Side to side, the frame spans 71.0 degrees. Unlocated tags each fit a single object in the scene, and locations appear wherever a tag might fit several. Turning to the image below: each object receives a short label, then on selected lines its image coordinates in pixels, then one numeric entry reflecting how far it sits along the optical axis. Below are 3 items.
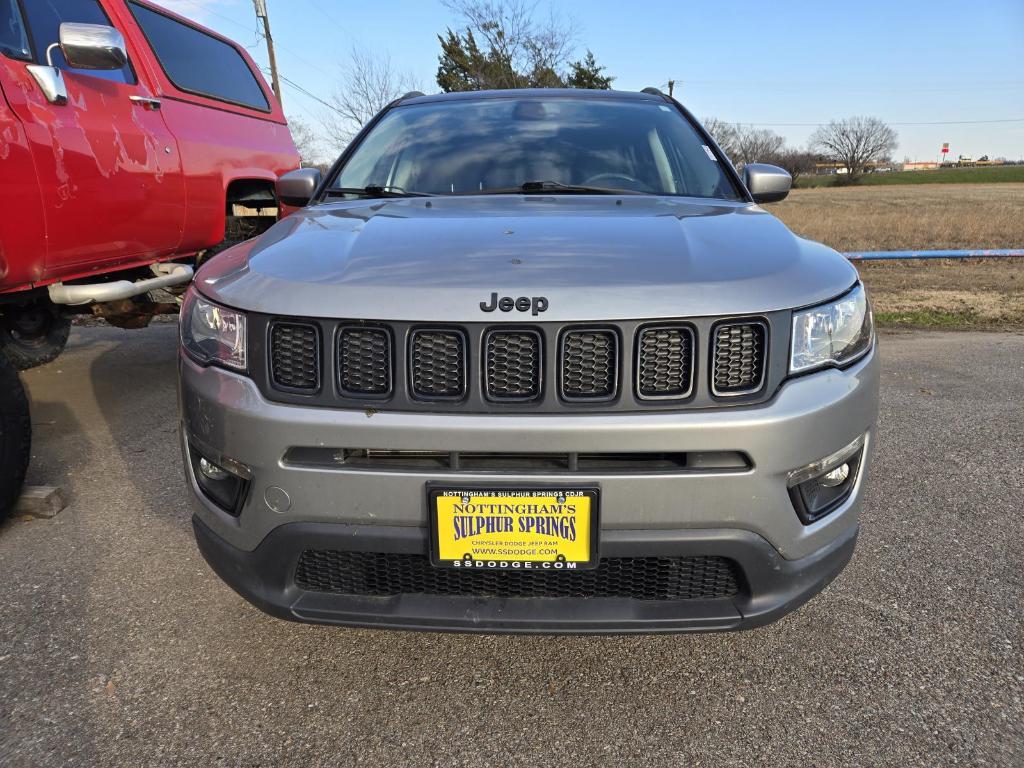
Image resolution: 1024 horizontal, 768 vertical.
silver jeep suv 1.58
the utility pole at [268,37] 21.33
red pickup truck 2.79
